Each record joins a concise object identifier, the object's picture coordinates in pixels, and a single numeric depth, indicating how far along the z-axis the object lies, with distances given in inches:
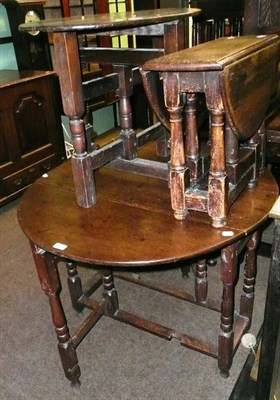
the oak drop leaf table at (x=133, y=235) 44.7
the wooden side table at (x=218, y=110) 39.6
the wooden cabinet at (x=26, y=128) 113.3
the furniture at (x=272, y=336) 35.5
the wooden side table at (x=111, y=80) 44.0
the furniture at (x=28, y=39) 125.4
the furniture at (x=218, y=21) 108.9
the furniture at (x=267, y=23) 70.9
